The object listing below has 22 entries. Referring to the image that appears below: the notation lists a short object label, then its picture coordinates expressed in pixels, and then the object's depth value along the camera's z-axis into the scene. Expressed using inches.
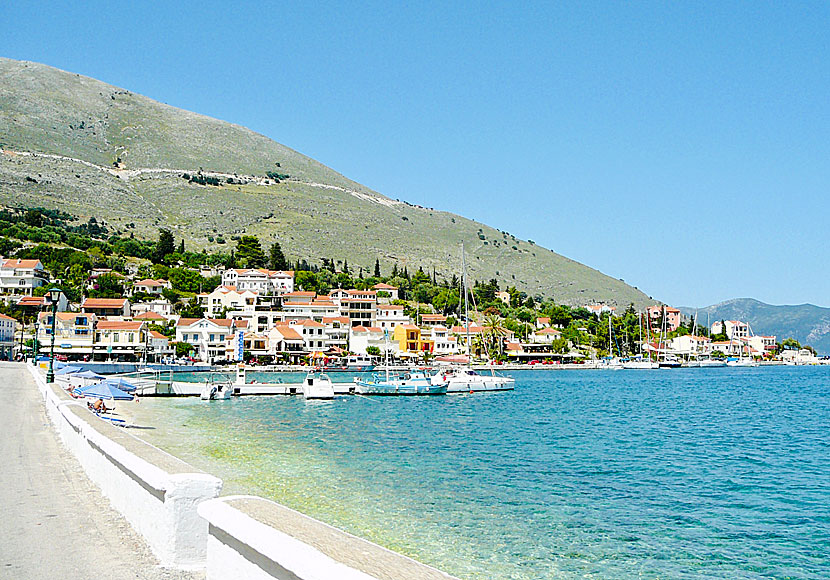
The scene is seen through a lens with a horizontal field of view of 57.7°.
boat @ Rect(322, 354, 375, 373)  3785.7
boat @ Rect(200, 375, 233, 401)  1969.7
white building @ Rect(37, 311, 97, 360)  3695.9
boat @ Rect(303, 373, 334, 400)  2015.1
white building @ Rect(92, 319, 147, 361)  3718.0
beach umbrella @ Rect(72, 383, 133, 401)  1396.7
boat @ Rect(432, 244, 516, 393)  2348.7
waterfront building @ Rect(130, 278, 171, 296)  4537.4
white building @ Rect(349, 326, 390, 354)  4192.9
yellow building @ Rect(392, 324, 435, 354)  4357.8
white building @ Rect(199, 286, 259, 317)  4421.8
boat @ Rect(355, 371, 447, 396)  2218.3
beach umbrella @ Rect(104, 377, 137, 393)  1800.6
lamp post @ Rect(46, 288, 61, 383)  1228.2
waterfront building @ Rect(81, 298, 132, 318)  3981.3
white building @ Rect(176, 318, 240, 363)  3976.4
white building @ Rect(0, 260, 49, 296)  4318.4
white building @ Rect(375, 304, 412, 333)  4525.1
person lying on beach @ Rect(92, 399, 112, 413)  1110.4
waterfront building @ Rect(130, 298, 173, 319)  4252.0
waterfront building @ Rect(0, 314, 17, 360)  3693.4
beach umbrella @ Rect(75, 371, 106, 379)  1839.1
